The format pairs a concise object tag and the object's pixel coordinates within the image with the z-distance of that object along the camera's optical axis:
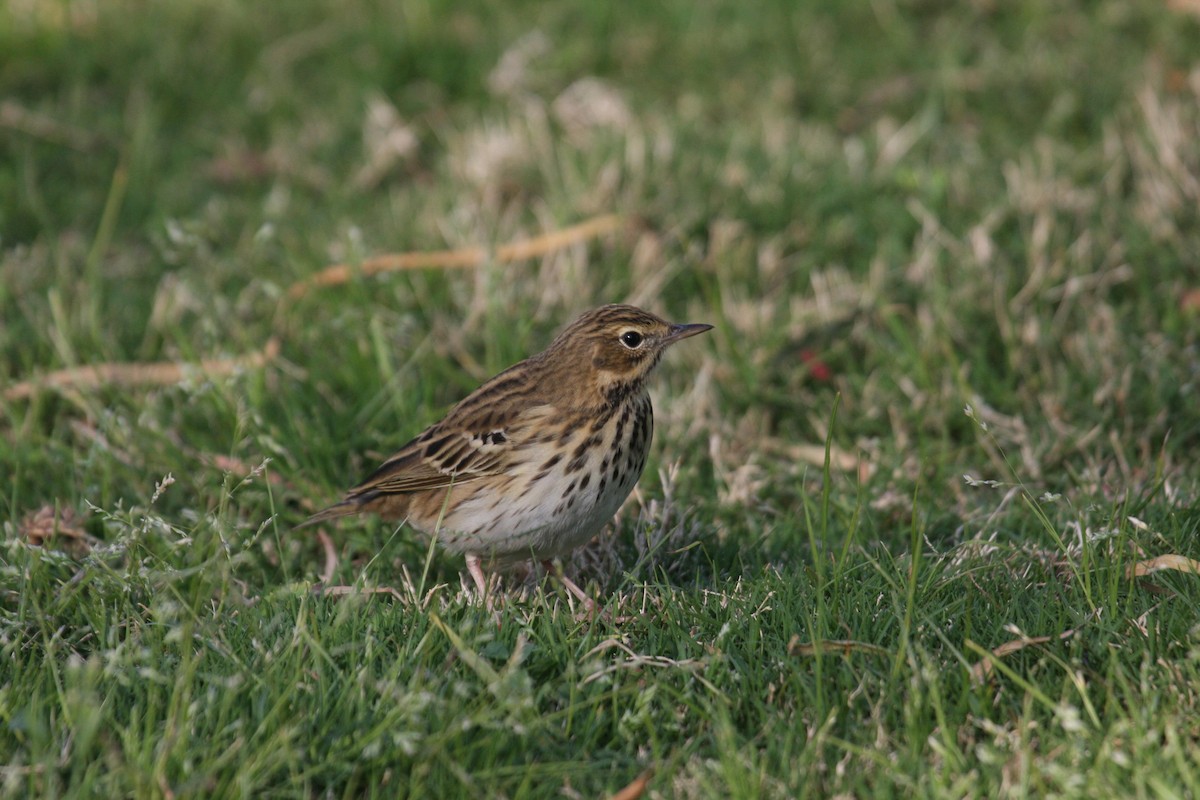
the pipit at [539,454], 9.82
